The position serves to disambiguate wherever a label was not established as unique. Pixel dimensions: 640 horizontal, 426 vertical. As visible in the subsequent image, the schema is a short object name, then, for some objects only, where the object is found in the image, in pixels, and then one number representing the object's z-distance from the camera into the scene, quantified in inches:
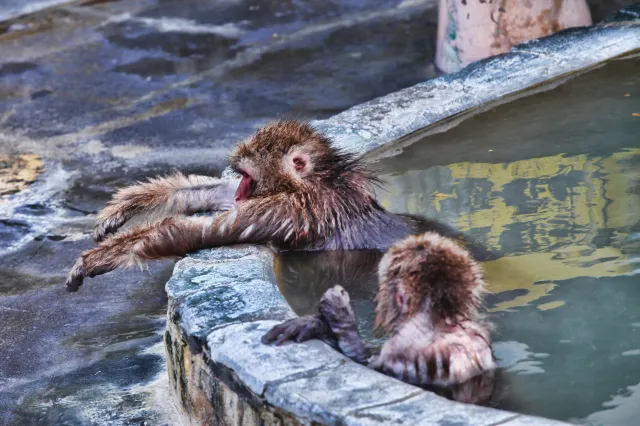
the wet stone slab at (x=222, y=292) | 283.9
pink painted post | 566.6
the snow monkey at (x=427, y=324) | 262.2
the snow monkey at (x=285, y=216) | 344.2
